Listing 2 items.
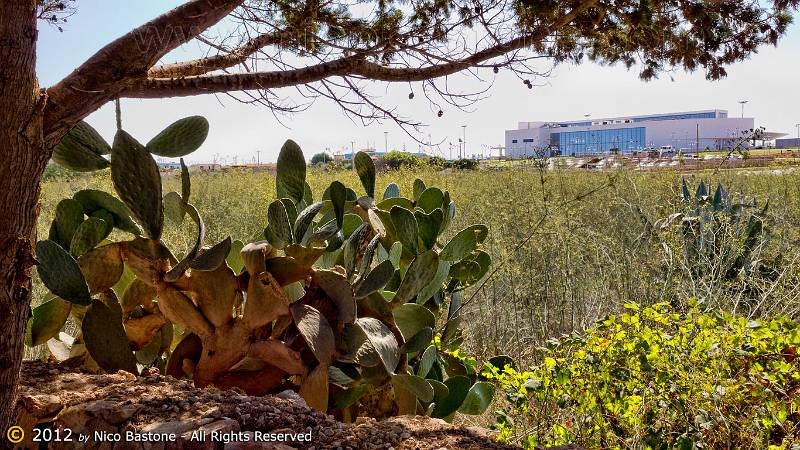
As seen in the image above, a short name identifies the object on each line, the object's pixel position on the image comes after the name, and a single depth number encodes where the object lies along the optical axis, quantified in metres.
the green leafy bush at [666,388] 1.69
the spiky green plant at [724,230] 3.50
